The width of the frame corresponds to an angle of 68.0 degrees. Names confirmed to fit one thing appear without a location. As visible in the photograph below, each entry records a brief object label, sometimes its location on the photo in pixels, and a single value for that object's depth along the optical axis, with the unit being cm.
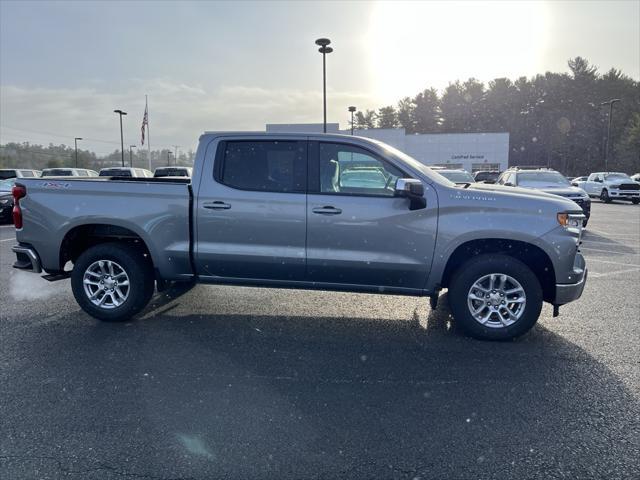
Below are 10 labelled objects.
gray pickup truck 464
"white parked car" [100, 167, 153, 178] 1907
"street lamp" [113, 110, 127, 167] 4823
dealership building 4547
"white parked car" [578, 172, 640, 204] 2516
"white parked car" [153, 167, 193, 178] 2066
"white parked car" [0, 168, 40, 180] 2033
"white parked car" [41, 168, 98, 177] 2195
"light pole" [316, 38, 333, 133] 2295
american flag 3550
